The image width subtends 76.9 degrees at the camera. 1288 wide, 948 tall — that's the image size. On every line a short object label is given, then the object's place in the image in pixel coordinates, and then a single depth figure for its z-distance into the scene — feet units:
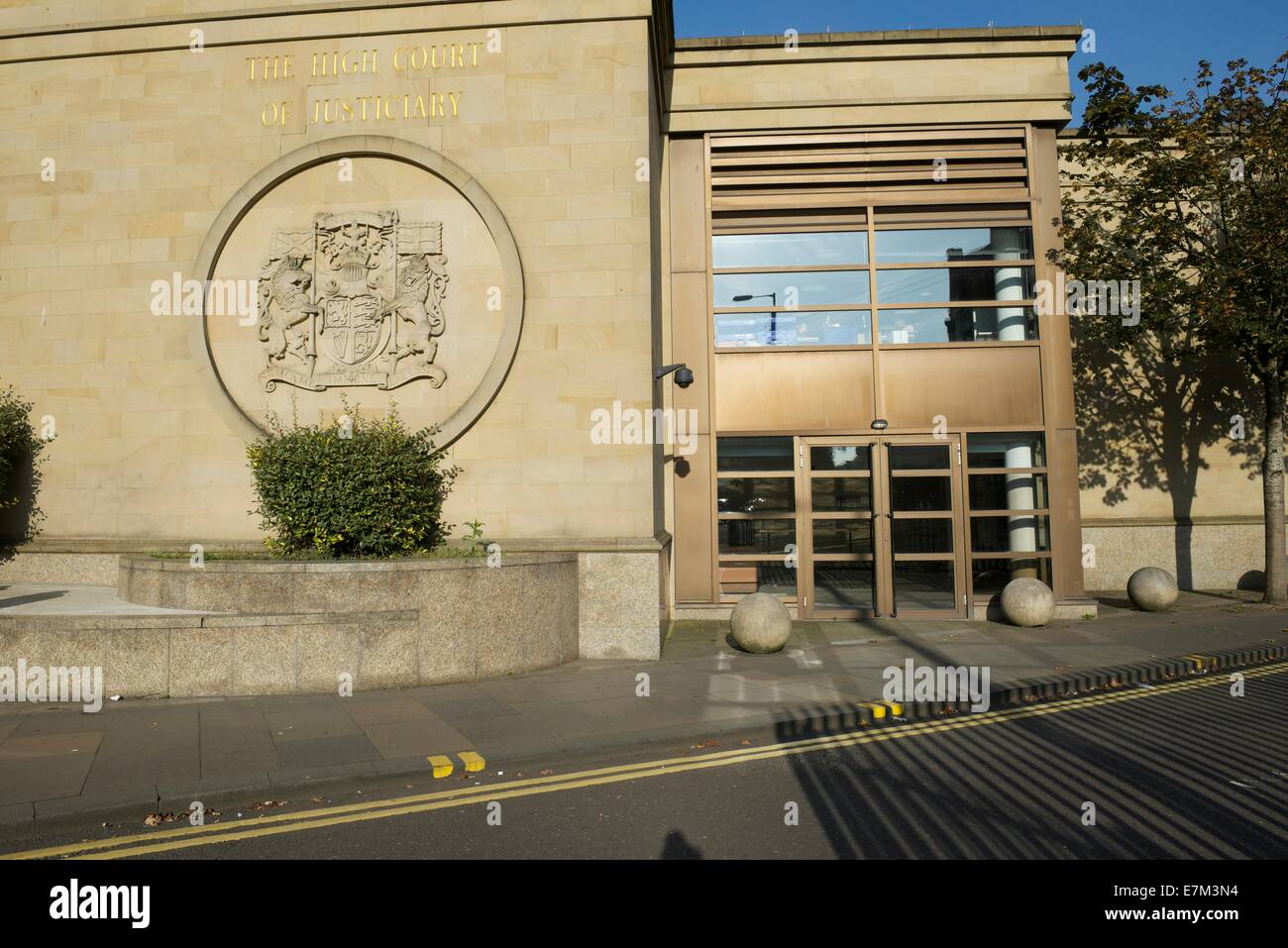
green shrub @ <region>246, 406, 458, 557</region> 31.27
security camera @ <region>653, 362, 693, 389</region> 38.83
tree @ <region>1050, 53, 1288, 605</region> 42.04
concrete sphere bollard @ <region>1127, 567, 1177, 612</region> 44.11
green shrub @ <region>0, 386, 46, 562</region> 39.27
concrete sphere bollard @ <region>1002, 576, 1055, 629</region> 40.73
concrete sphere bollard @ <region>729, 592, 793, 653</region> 35.22
